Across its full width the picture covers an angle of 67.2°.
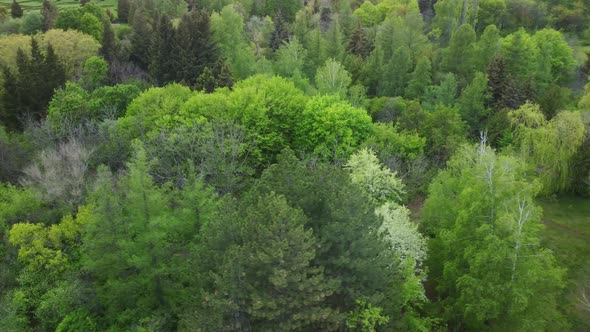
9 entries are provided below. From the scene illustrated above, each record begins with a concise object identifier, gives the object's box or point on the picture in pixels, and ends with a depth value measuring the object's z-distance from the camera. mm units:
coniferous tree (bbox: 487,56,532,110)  46031
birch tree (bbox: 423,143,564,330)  20828
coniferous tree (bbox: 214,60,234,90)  44531
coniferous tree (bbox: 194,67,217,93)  44594
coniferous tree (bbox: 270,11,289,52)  67669
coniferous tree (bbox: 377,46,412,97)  53875
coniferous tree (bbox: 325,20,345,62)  58000
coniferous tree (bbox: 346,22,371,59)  63625
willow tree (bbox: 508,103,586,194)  34250
